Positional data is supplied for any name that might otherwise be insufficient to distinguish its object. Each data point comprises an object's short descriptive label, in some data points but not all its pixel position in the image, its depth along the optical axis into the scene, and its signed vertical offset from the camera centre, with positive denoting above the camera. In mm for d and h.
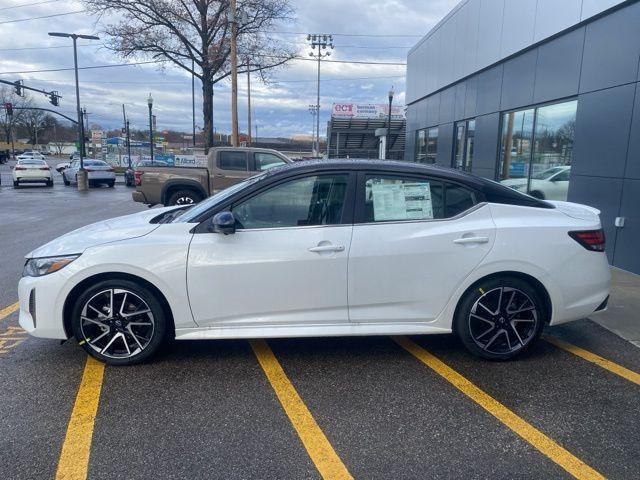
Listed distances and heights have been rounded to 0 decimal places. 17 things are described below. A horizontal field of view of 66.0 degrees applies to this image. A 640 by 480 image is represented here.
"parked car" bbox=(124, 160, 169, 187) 28859 -1726
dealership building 7230 +1186
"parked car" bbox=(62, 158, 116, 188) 26484 -1379
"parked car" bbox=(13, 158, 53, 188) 24875 -1339
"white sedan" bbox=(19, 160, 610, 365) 3732 -854
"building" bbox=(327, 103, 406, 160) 47031 +2586
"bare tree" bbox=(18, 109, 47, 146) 90575 +4500
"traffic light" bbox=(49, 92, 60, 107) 33262 +3259
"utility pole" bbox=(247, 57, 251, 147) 34759 +4152
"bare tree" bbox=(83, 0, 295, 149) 23238 +5830
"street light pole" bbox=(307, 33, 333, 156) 47075 +10544
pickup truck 11758 -603
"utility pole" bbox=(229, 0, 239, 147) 17047 +2402
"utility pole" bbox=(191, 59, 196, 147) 39200 +3837
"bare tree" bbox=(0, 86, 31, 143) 83469 +5210
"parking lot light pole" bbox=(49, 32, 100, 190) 22859 +1557
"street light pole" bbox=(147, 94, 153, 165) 32375 +2978
